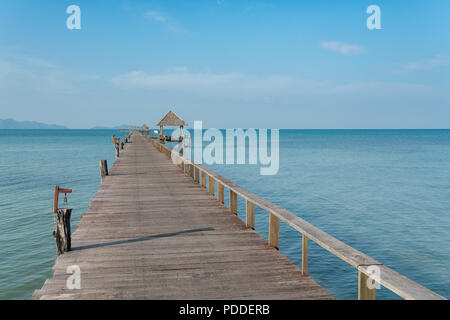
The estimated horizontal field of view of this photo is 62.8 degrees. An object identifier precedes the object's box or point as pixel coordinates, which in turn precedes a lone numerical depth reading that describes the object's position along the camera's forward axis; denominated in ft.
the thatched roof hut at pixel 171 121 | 153.07
